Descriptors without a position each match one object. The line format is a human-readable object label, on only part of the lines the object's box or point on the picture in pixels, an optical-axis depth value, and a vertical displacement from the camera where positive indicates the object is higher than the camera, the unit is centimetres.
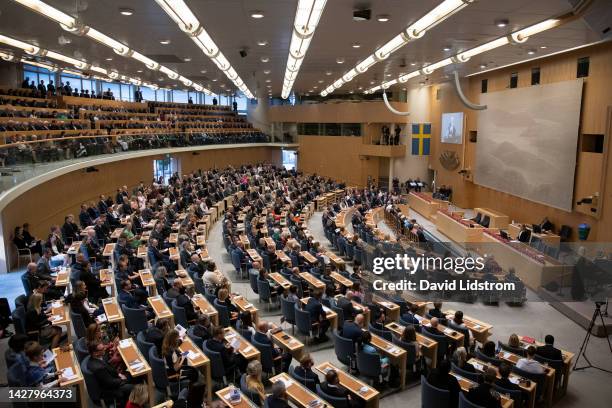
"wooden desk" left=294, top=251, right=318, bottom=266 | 1281 -336
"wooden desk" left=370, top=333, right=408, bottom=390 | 742 -344
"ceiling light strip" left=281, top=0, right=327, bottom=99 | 848 +239
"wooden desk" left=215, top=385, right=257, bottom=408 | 585 -335
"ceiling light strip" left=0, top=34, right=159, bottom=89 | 1263 +256
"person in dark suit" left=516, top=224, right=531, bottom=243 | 1543 -322
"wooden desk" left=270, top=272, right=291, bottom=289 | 1063 -335
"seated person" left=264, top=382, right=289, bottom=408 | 559 -316
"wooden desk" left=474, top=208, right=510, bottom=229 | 1873 -331
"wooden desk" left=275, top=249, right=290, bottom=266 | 1279 -333
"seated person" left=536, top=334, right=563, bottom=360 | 754 -345
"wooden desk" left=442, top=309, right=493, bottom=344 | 869 -358
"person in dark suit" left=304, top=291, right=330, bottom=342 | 897 -342
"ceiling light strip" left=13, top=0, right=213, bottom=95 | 845 +235
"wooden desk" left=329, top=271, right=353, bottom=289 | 1094 -343
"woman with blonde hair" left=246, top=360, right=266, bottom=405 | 620 -323
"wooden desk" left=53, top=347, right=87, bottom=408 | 575 -301
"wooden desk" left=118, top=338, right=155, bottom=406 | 624 -312
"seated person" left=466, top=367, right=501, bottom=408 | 591 -329
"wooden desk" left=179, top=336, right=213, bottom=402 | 664 -321
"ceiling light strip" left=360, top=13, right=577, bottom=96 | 969 +245
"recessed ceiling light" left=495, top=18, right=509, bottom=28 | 952 +240
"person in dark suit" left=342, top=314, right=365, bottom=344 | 776 -323
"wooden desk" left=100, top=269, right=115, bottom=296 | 977 -305
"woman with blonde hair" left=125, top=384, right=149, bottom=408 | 511 -285
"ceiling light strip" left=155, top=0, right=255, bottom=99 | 846 +239
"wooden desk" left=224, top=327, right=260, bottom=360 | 712 -330
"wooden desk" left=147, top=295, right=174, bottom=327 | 828 -318
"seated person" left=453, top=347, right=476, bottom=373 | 708 -343
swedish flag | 2862 -3
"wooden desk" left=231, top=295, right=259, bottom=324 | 892 -330
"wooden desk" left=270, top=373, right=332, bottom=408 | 596 -338
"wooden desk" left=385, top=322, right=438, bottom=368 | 781 -350
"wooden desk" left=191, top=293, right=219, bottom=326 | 855 -323
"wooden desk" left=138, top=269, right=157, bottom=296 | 1011 -317
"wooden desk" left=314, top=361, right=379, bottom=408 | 633 -349
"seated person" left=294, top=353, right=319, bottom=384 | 652 -326
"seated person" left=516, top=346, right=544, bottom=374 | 707 -346
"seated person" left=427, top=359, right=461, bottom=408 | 630 -332
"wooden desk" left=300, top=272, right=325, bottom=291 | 1077 -340
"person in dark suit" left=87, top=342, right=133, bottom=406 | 591 -312
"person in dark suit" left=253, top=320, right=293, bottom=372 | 752 -347
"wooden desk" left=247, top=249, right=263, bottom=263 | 1263 -328
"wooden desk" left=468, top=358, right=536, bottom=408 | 671 -357
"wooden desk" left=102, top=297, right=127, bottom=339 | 785 -305
